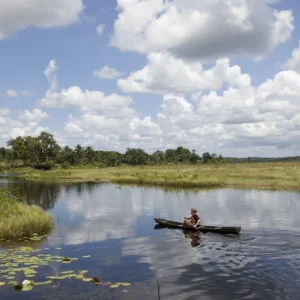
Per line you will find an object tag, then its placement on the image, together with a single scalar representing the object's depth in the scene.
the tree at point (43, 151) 154.25
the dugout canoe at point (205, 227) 25.53
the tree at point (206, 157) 176.11
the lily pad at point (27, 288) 14.82
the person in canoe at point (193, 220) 27.45
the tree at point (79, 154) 178.00
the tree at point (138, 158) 194.75
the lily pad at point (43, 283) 15.52
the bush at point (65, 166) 151.57
